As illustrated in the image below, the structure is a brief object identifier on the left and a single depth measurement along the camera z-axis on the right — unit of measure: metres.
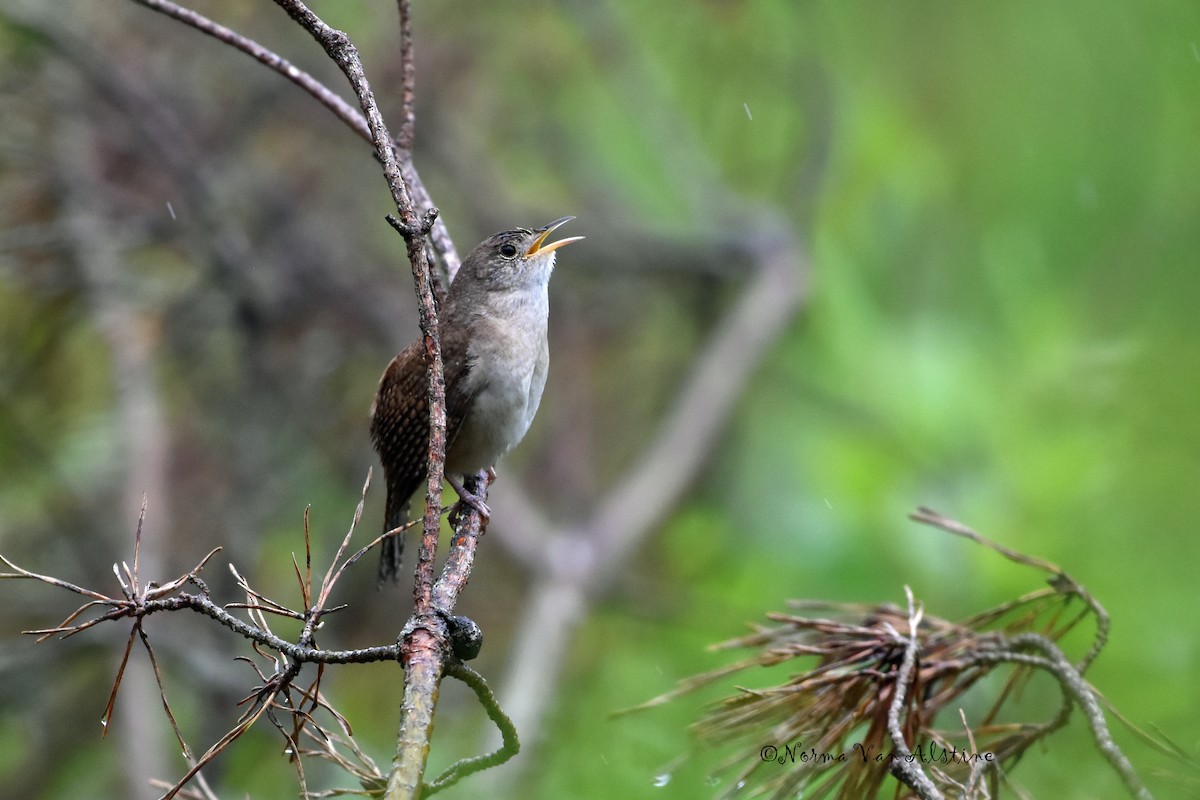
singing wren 7.57
